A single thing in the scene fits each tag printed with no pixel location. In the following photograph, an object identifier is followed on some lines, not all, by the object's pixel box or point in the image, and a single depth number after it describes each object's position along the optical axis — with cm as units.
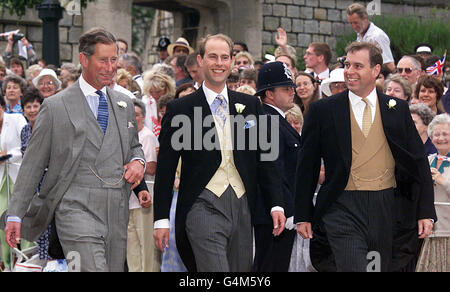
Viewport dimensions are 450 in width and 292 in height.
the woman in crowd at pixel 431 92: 1780
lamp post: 2986
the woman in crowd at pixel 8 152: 1811
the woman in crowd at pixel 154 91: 2027
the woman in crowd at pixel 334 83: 1814
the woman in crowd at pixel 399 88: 1775
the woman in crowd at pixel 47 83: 2242
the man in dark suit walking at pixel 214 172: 1128
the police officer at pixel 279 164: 1370
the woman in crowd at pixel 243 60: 2381
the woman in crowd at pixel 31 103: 1980
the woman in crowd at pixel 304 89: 1942
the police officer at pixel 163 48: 3095
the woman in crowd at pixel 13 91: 2211
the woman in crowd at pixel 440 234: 1398
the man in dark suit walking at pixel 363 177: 1137
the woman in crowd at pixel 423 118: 1597
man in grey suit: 1098
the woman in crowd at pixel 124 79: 2072
